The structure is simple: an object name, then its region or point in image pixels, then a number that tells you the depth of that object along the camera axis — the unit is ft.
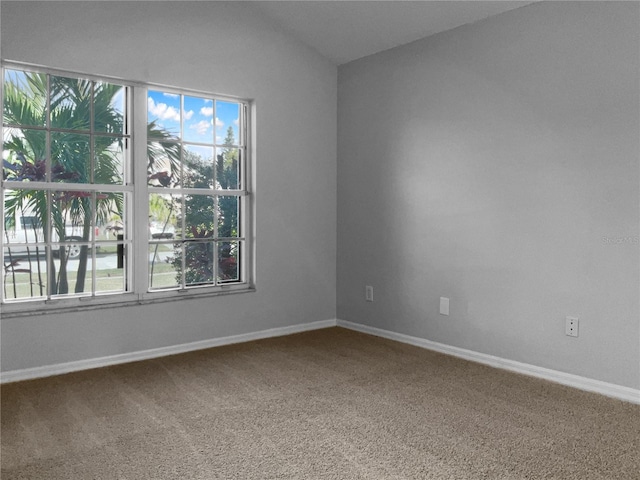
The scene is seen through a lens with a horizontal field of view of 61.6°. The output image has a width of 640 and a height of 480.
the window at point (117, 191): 11.50
